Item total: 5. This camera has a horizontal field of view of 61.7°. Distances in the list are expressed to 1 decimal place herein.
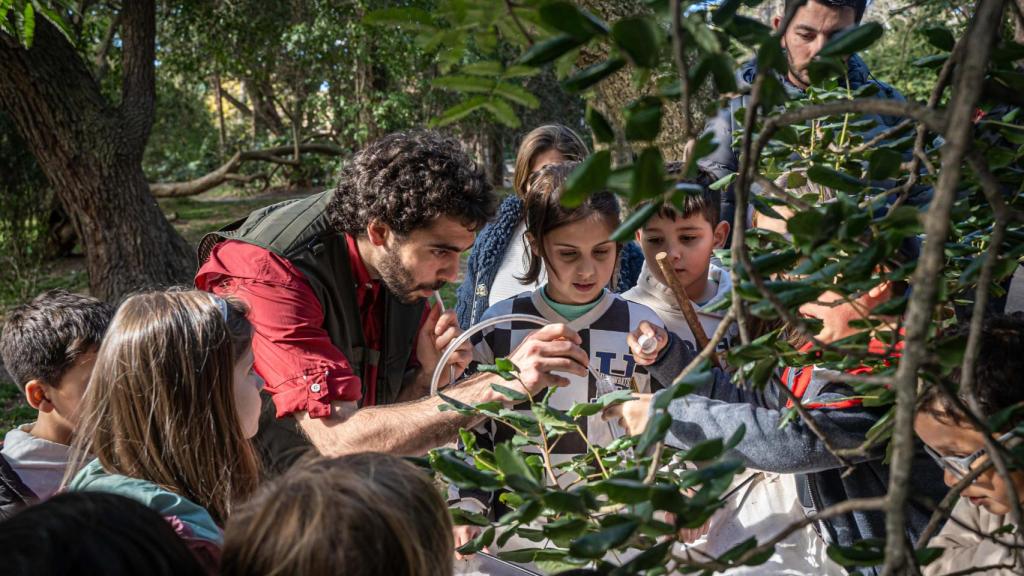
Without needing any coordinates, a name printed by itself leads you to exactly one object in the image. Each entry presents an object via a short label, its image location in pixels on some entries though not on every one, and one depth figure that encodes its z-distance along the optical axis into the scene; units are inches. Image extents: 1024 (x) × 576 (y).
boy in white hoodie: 109.3
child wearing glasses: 58.5
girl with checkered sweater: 101.8
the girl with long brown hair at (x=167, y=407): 67.1
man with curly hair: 89.1
